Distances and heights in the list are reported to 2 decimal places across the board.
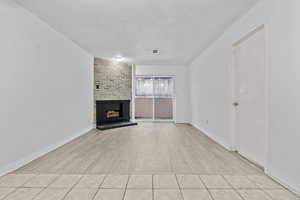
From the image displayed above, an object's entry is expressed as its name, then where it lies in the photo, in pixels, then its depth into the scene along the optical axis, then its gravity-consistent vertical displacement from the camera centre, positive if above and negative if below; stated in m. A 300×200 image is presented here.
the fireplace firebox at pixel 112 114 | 4.34 -0.54
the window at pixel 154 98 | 5.46 +0.05
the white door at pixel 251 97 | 1.84 +0.03
